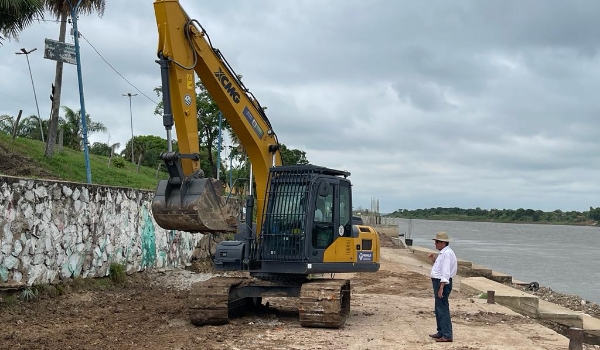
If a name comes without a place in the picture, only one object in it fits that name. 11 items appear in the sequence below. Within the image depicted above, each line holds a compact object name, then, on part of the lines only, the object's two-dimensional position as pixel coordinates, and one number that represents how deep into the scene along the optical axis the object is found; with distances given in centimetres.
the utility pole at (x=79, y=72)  1591
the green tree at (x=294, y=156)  5976
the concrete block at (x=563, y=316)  1517
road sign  1500
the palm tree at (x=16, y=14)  1883
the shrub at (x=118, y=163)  3619
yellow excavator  1028
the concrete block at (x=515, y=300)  1557
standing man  1041
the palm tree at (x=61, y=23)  2280
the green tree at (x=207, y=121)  3578
